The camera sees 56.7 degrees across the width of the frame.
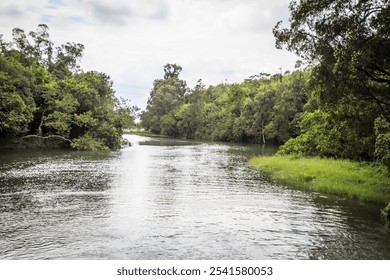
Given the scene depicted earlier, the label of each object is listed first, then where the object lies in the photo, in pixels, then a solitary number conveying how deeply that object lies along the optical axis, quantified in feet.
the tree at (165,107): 384.88
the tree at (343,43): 45.01
